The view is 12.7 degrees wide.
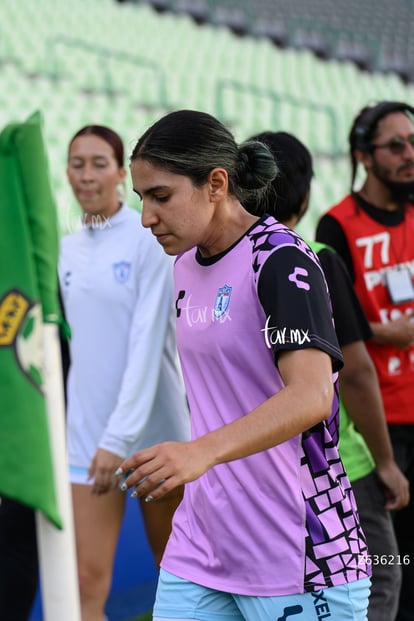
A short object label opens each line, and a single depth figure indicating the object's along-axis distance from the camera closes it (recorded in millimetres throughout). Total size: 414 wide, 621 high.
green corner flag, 2464
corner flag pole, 2467
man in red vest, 5484
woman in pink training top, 3324
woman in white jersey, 5393
